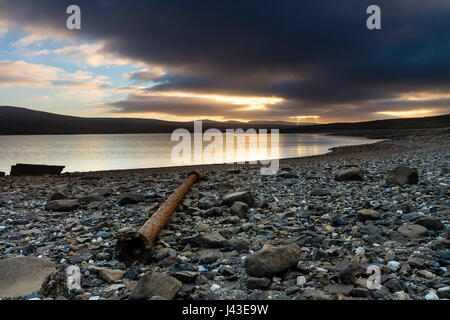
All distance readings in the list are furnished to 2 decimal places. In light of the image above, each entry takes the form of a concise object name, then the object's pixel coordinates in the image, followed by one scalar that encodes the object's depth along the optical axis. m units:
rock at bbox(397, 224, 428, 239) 5.57
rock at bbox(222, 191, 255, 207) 9.08
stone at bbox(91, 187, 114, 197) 11.66
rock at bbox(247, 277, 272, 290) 4.25
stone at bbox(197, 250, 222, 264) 5.25
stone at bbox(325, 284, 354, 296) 3.91
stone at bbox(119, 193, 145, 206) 10.09
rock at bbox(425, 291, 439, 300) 3.64
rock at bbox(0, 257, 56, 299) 4.48
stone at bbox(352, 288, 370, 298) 3.80
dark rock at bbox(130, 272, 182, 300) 4.00
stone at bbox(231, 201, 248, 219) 8.07
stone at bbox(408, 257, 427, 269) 4.43
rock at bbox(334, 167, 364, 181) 11.95
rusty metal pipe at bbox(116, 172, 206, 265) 5.35
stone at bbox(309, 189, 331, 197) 9.88
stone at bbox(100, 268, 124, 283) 4.70
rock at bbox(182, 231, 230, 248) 5.94
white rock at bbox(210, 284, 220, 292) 4.28
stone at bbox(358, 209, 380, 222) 6.87
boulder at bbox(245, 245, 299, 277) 4.52
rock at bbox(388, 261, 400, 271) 4.45
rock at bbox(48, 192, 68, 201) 10.72
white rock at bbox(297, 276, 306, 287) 4.25
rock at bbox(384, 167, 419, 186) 9.99
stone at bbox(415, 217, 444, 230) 5.81
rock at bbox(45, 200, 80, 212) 9.46
